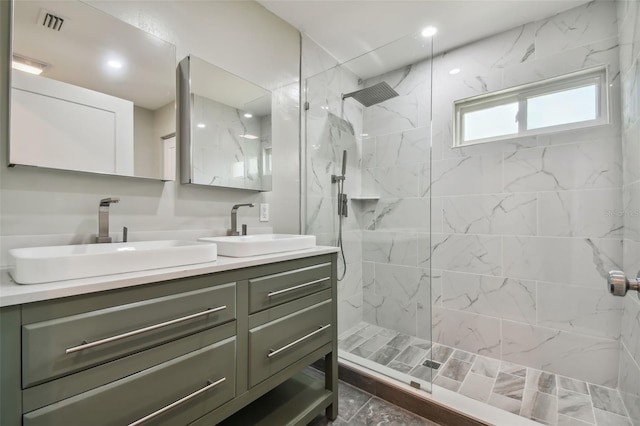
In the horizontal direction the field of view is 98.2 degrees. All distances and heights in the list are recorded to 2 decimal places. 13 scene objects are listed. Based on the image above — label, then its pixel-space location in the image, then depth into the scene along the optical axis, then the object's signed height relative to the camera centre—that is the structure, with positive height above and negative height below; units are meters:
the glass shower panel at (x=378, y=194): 2.09 +0.17
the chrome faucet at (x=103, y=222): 1.14 -0.04
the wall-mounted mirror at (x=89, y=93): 1.03 +0.51
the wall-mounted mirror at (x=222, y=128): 1.49 +0.52
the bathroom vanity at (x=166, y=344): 0.67 -0.41
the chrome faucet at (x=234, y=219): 1.65 -0.03
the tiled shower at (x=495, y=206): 1.79 +0.06
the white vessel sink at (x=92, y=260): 0.73 -0.15
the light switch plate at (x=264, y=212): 1.91 +0.01
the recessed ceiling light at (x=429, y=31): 1.98 +1.41
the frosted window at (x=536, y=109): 1.93 +0.82
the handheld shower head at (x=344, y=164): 2.49 +0.45
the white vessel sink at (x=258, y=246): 1.22 -0.15
